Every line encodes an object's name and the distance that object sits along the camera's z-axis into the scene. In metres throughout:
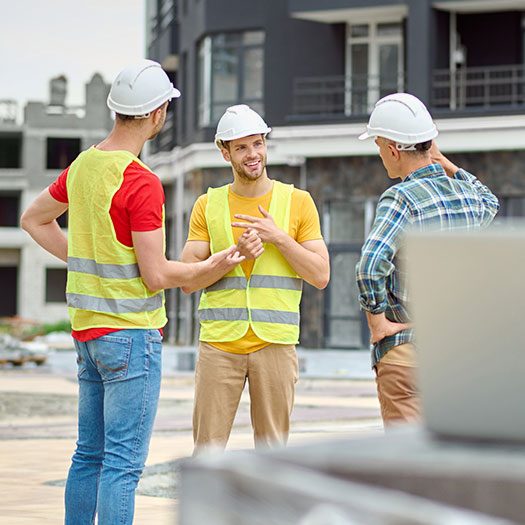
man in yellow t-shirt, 8.35
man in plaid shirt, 7.51
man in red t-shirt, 7.29
